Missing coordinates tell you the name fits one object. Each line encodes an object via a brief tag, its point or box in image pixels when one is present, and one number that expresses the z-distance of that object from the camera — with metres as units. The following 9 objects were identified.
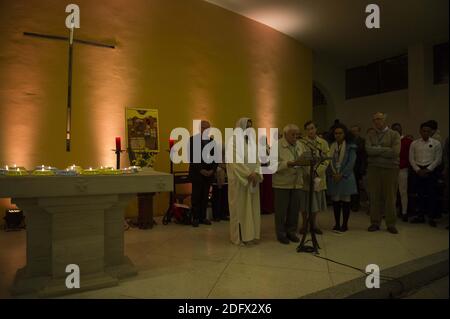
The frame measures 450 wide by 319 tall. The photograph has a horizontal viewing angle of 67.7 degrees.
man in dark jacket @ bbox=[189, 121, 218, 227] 5.33
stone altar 2.64
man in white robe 4.12
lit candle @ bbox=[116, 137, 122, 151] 4.91
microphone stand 3.75
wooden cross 3.60
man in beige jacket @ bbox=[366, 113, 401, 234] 4.80
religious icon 5.75
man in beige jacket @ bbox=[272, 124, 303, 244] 4.23
